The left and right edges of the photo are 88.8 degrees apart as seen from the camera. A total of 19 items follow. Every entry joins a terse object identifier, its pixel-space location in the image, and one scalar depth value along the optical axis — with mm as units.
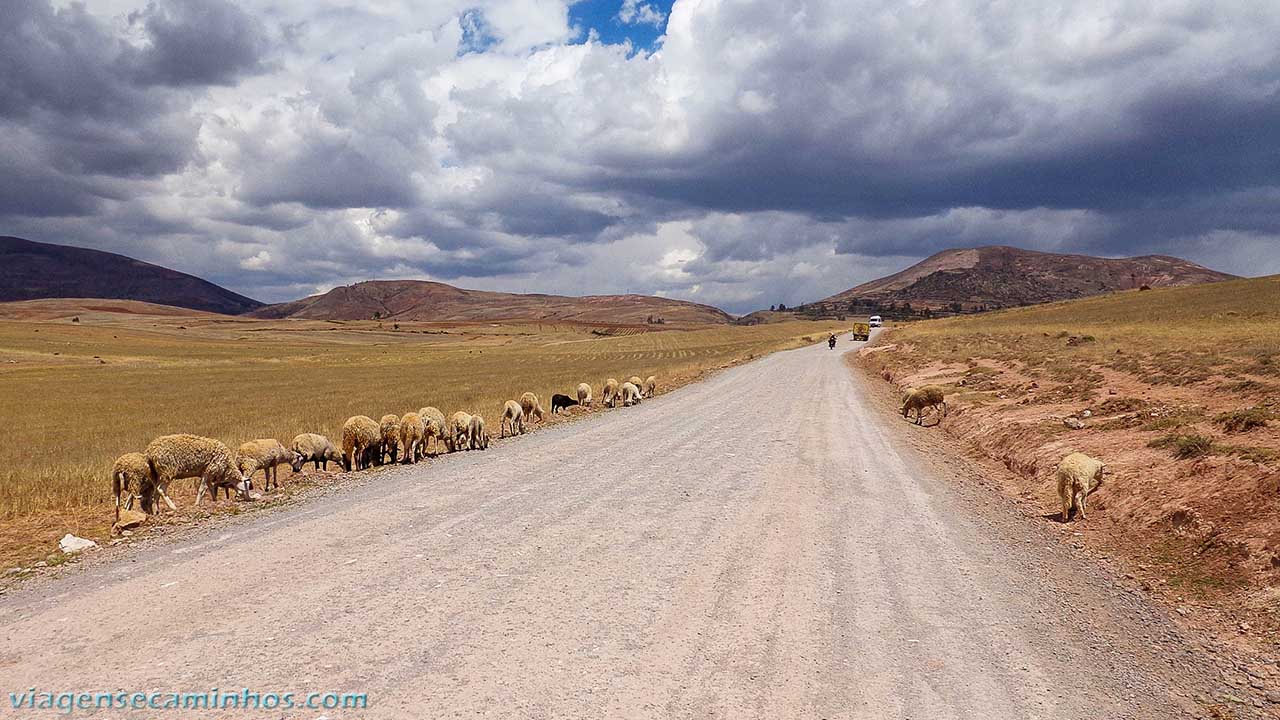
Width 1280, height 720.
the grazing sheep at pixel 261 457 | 13401
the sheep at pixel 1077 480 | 10305
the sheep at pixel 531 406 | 23078
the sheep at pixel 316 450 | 15852
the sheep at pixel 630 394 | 28984
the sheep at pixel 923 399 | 21891
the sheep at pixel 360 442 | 15688
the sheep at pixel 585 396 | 29781
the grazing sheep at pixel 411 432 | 16016
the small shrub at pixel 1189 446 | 10620
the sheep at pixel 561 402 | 27672
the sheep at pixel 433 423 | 16939
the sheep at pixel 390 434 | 16000
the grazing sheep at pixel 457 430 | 17531
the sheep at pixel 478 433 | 17609
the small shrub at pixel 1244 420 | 11820
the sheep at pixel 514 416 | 20422
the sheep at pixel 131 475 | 10711
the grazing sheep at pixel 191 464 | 11023
